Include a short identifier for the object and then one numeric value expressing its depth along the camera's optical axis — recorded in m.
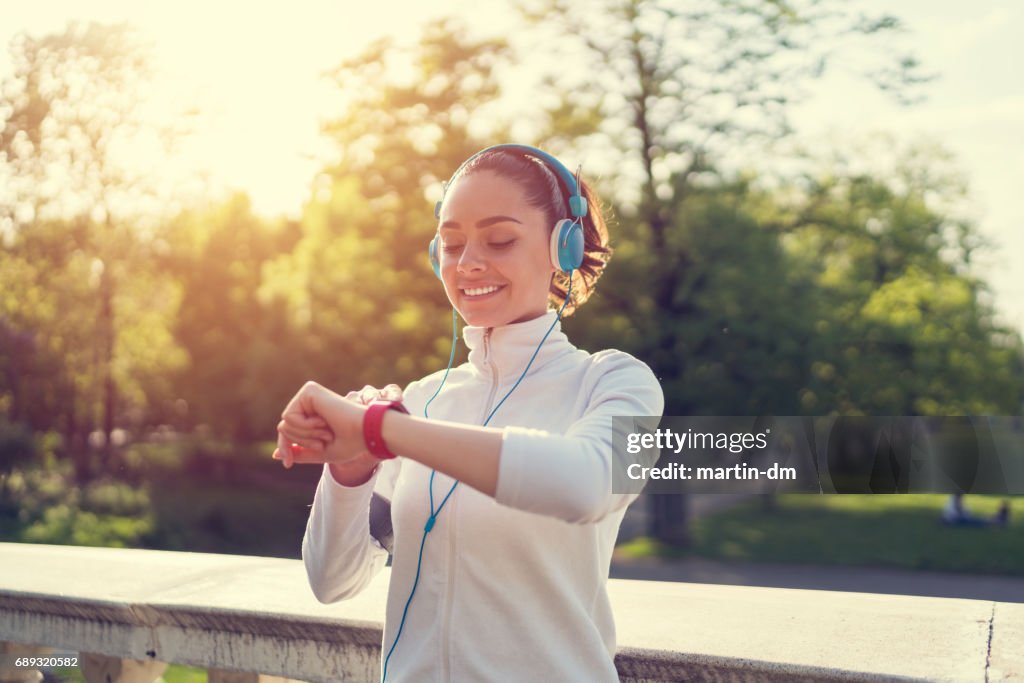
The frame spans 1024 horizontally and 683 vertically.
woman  1.63
